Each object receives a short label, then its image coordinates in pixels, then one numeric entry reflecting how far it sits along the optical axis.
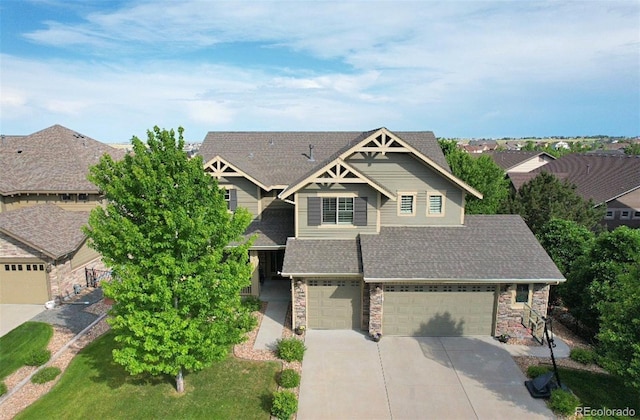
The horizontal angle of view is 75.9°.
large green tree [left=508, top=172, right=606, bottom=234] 23.55
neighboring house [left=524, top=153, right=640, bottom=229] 35.56
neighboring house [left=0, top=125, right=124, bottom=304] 19.44
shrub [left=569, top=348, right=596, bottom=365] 14.22
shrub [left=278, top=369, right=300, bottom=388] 12.76
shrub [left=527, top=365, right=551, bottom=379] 13.30
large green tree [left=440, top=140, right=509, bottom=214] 29.02
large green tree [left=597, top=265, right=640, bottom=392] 10.52
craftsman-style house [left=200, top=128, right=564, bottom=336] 15.72
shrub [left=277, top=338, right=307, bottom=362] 14.31
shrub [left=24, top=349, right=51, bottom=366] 14.17
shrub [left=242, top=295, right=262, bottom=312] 18.31
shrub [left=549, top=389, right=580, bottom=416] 11.58
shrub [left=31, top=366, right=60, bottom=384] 13.31
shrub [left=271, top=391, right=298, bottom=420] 11.33
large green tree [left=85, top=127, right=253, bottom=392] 10.77
